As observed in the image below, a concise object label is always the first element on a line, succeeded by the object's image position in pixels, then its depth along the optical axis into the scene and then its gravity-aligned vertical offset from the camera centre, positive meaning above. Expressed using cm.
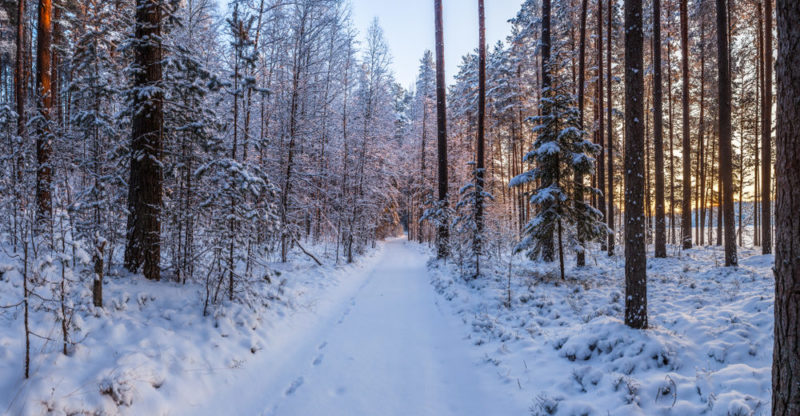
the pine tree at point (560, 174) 921 +129
